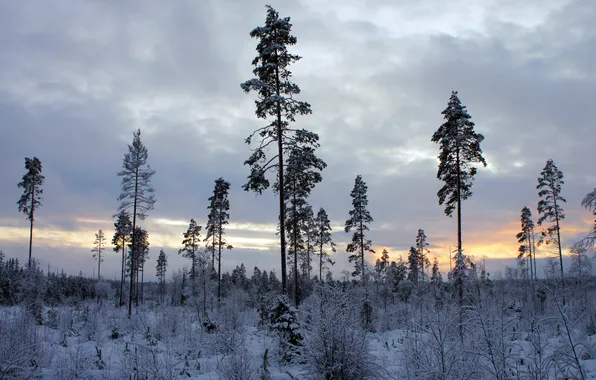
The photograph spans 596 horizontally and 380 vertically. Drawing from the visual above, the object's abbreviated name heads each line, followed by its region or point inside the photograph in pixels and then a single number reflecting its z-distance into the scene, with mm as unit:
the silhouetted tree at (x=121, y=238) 50750
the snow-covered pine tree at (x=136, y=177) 30797
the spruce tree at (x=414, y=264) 60666
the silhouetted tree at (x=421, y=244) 56906
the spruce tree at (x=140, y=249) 59306
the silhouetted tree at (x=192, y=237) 54250
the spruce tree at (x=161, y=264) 86250
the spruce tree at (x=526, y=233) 54156
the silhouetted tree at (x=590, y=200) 14973
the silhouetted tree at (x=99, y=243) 71750
